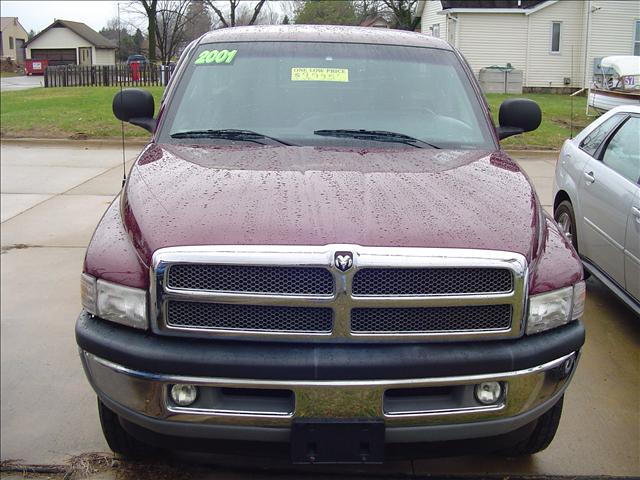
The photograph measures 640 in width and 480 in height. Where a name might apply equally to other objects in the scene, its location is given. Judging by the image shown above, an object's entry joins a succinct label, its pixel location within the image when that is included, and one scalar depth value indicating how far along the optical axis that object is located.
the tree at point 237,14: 44.33
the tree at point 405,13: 39.41
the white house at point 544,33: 28.02
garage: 43.44
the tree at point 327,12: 54.22
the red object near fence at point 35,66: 50.11
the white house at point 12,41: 69.31
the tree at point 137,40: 46.56
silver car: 4.50
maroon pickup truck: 2.39
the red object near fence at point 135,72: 29.64
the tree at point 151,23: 40.94
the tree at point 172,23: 45.62
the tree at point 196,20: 48.09
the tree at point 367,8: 50.78
